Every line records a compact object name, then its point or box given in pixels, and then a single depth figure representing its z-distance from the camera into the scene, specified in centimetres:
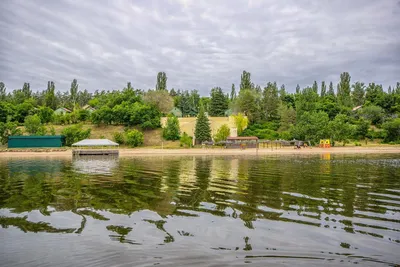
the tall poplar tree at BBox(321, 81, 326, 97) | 10400
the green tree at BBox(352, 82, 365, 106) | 9112
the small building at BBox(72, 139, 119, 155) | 4572
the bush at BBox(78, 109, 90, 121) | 7236
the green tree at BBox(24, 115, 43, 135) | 6268
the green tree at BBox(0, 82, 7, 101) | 9909
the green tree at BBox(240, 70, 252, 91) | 8394
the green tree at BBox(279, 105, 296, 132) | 6881
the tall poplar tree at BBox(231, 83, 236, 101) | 11288
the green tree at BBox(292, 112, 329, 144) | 5775
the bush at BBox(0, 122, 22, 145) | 5881
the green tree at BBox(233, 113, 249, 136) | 6569
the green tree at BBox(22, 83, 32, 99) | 10078
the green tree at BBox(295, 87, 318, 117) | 7106
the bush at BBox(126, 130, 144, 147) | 5769
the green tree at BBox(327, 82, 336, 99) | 10120
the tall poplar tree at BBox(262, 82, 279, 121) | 7412
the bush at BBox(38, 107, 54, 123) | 7250
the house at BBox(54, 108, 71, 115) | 7912
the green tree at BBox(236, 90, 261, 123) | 7169
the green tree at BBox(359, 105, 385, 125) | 6975
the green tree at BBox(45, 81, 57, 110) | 9081
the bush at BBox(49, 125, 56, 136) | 6231
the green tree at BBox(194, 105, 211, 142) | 6019
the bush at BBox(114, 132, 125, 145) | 5916
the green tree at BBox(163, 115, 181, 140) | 6228
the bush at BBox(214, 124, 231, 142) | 6119
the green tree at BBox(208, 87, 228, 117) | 7675
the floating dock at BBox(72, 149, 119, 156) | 4566
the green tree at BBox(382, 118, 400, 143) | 6000
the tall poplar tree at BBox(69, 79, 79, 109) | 10212
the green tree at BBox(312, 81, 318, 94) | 10638
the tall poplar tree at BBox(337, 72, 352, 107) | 8754
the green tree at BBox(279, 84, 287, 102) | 8525
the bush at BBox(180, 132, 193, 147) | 5860
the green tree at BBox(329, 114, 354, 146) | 5634
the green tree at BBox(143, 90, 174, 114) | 7434
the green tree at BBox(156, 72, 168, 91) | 9294
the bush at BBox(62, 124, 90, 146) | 5916
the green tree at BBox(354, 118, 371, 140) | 6200
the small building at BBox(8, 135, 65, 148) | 5684
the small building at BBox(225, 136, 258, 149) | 5601
